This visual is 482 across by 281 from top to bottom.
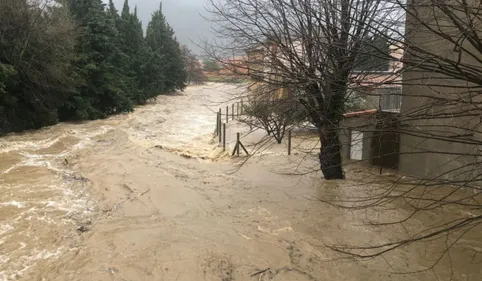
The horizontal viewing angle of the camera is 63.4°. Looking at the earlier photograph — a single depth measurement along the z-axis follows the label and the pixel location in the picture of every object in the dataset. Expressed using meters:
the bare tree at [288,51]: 8.44
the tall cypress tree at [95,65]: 26.62
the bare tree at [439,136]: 3.59
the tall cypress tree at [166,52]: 53.46
